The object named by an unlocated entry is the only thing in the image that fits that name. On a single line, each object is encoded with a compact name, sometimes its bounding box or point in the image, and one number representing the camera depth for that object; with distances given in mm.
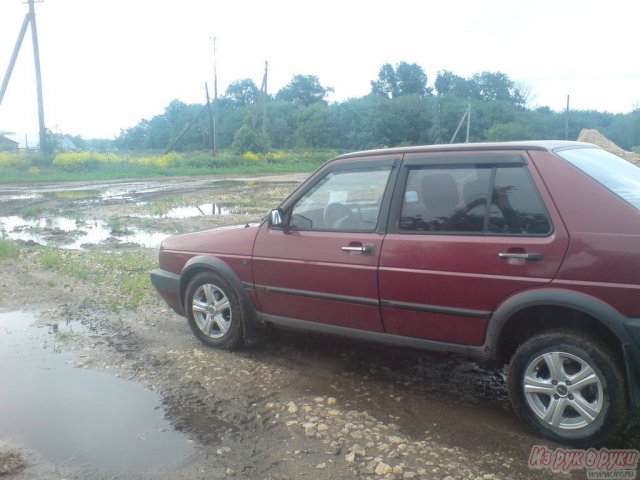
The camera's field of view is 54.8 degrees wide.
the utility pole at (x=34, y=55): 31844
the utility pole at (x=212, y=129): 45500
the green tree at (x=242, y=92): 87562
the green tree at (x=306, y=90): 85688
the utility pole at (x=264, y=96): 50169
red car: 3467
